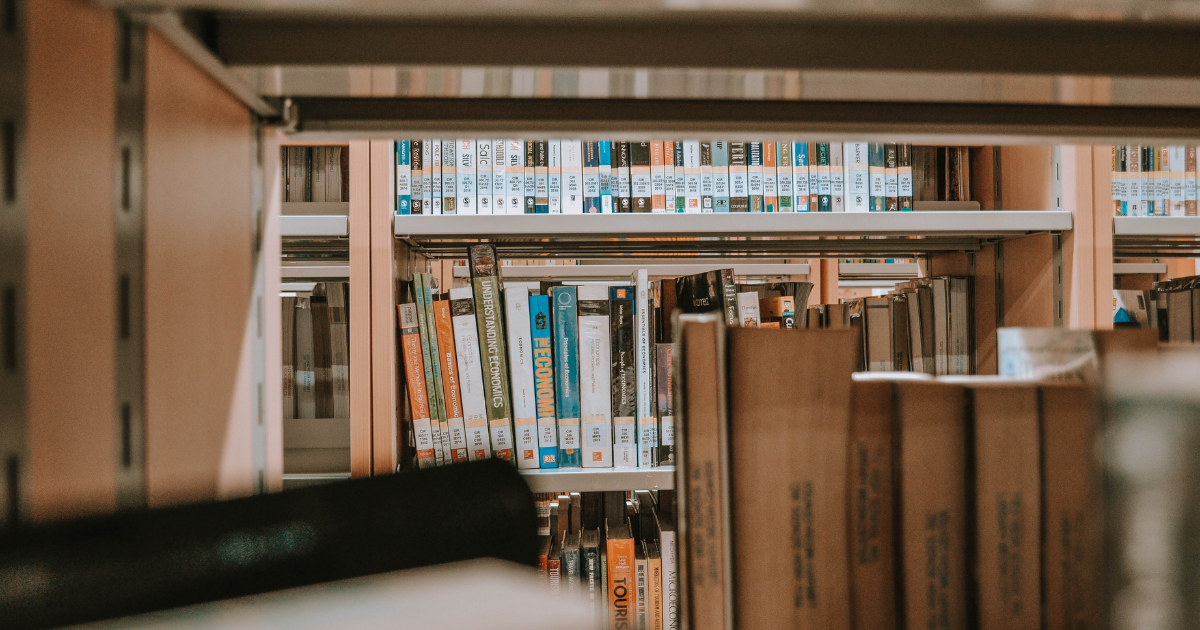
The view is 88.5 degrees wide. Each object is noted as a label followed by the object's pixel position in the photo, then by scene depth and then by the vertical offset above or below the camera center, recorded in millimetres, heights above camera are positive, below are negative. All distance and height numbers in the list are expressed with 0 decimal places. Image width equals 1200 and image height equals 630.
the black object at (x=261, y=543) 291 -129
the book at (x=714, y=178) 1302 +292
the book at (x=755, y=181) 1305 +286
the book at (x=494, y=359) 1183 -77
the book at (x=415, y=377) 1178 -110
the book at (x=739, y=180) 1305 +287
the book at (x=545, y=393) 1189 -145
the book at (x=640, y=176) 1287 +295
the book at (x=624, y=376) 1213 -117
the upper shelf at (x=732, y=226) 1145 +169
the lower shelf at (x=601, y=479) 1154 -307
